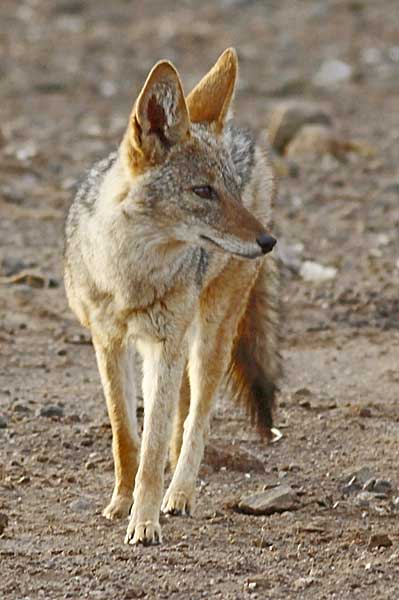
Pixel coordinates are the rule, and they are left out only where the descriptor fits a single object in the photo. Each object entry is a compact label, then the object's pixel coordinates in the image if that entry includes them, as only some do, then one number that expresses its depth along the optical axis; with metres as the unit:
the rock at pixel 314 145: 27.58
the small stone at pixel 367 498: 13.15
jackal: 12.18
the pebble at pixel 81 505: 12.89
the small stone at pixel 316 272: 20.98
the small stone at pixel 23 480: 13.41
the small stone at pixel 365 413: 15.65
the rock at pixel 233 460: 14.14
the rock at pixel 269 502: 12.86
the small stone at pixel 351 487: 13.47
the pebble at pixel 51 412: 15.39
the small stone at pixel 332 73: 35.75
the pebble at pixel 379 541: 11.87
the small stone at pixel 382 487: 13.40
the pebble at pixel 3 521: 12.05
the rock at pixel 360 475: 13.69
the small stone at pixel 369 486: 13.46
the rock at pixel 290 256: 21.21
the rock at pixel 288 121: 28.11
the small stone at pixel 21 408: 15.44
